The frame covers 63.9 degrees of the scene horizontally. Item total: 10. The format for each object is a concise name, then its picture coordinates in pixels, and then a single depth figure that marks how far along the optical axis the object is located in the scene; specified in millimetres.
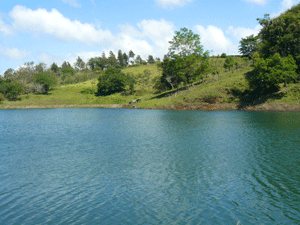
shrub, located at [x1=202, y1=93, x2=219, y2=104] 91625
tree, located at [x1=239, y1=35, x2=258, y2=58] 128500
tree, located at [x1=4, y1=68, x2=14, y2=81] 179575
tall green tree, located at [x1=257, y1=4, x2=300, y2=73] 83000
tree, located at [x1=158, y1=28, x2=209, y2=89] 109125
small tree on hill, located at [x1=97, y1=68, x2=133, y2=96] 146462
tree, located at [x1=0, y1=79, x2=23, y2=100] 140250
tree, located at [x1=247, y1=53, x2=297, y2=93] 76062
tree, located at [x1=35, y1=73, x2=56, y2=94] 156875
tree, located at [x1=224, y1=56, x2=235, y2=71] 122762
